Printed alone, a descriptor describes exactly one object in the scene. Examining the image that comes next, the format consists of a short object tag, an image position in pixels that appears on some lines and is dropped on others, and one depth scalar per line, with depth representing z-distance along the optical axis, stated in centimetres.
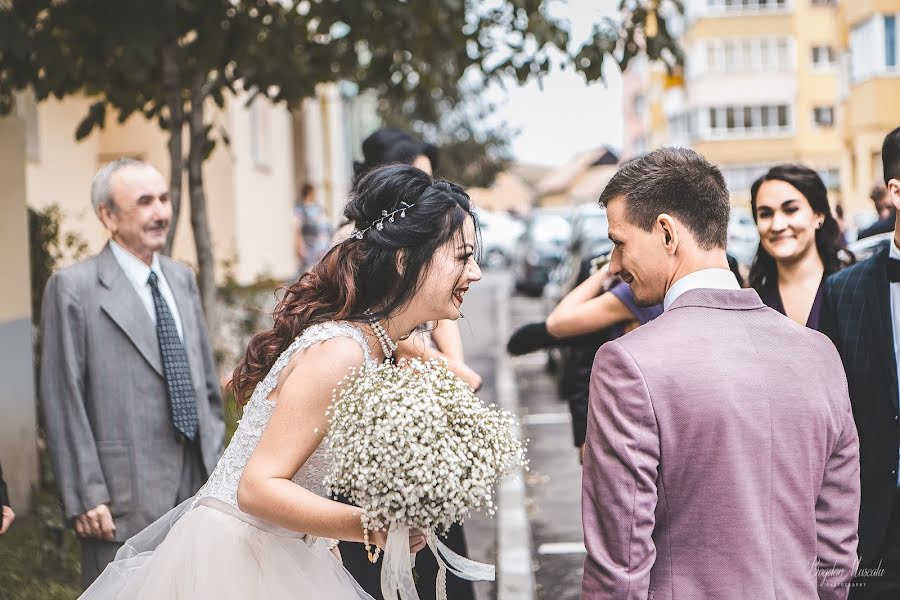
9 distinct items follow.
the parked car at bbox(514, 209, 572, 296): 2623
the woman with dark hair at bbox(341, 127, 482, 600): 389
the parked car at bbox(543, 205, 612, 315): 1309
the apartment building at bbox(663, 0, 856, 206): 5791
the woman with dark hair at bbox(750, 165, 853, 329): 439
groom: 241
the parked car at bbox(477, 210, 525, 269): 4322
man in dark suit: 350
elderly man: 436
